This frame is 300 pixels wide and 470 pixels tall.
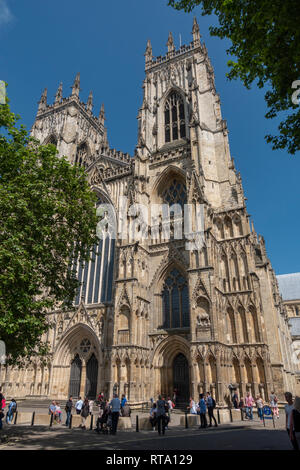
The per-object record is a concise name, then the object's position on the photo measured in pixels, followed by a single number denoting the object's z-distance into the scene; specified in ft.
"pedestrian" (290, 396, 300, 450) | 18.48
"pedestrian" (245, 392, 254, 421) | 49.56
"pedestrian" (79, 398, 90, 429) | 41.70
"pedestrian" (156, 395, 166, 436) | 34.63
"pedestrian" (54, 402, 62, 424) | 46.19
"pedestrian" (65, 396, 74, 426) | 45.97
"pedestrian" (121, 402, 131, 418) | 41.66
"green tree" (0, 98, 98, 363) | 31.94
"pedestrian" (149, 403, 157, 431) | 38.86
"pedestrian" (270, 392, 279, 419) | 50.39
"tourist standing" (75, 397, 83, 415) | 49.67
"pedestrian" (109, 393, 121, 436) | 36.09
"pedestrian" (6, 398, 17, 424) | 45.78
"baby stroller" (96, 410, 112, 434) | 37.09
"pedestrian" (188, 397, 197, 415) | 49.14
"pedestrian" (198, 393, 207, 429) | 39.65
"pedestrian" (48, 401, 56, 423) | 46.33
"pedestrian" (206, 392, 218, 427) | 40.83
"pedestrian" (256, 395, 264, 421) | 48.96
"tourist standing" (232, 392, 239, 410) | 52.75
